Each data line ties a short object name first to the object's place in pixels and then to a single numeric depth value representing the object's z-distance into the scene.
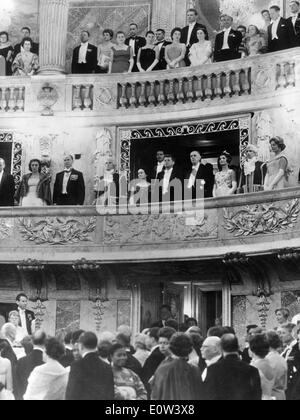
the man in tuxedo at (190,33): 20.73
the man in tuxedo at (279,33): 19.61
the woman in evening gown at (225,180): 18.55
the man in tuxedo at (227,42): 20.27
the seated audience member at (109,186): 19.19
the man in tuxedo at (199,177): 18.88
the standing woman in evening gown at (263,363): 10.04
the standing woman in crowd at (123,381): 10.18
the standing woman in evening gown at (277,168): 18.00
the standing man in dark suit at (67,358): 10.86
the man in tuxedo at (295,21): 19.42
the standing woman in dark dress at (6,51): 21.59
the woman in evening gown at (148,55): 20.83
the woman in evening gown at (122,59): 21.08
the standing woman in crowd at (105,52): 21.23
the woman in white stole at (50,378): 10.08
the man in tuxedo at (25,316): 16.95
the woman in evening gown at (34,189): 19.45
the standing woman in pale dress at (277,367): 10.29
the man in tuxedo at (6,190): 19.56
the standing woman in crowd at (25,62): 21.69
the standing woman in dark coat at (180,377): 9.89
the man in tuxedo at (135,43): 21.09
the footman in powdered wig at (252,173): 18.41
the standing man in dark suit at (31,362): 11.18
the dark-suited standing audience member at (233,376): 9.70
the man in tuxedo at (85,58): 21.33
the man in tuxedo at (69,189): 19.52
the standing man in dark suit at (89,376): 9.90
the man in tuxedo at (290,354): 11.12
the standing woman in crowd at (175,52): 20.56
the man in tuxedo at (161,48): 20.75
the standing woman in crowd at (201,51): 20.47
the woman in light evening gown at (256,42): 20.08
